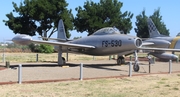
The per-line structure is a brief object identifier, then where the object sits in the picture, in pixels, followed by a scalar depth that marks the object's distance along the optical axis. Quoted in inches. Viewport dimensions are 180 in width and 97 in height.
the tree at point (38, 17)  2434.8
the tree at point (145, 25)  3645.7
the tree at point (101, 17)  2610.7
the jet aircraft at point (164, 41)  1396.4
